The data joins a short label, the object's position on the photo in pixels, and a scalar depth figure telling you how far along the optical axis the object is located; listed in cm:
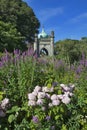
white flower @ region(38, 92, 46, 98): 236
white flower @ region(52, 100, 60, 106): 235
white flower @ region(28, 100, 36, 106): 235
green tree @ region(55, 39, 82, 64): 3579
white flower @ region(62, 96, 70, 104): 238
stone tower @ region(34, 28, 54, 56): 3437
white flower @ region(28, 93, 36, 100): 237
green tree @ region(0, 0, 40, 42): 2445
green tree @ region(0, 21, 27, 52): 1554
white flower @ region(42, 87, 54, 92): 245
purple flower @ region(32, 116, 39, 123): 228
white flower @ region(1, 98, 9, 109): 235
